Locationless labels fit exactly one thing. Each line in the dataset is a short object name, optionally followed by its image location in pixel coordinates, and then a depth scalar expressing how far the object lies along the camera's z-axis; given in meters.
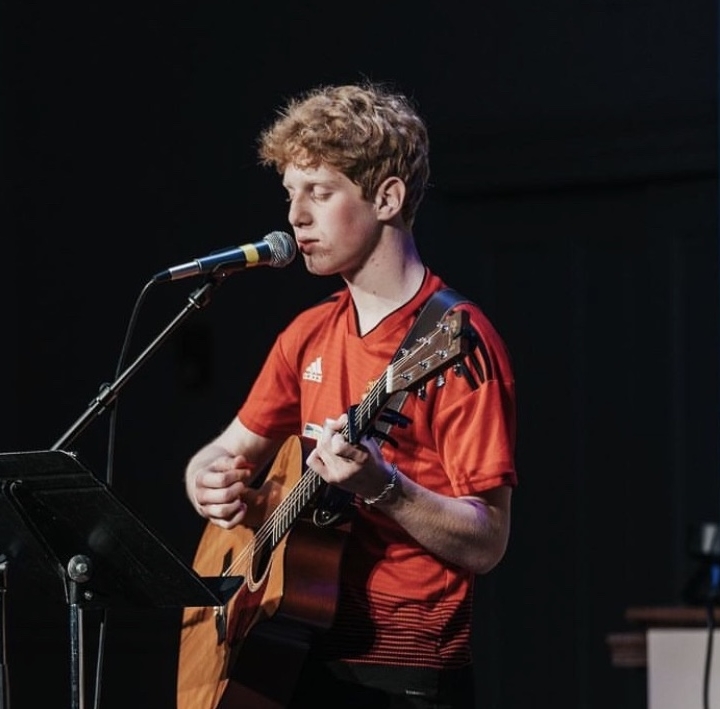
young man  4.87
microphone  5.43
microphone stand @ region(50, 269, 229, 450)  5.39
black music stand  4.79
